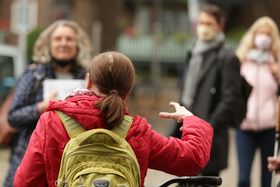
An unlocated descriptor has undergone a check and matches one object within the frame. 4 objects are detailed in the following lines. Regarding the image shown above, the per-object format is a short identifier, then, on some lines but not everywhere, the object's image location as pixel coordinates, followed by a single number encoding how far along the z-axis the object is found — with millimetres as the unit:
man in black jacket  10015
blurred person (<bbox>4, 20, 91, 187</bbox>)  7753
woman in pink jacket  10920
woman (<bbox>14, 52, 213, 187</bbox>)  5140
